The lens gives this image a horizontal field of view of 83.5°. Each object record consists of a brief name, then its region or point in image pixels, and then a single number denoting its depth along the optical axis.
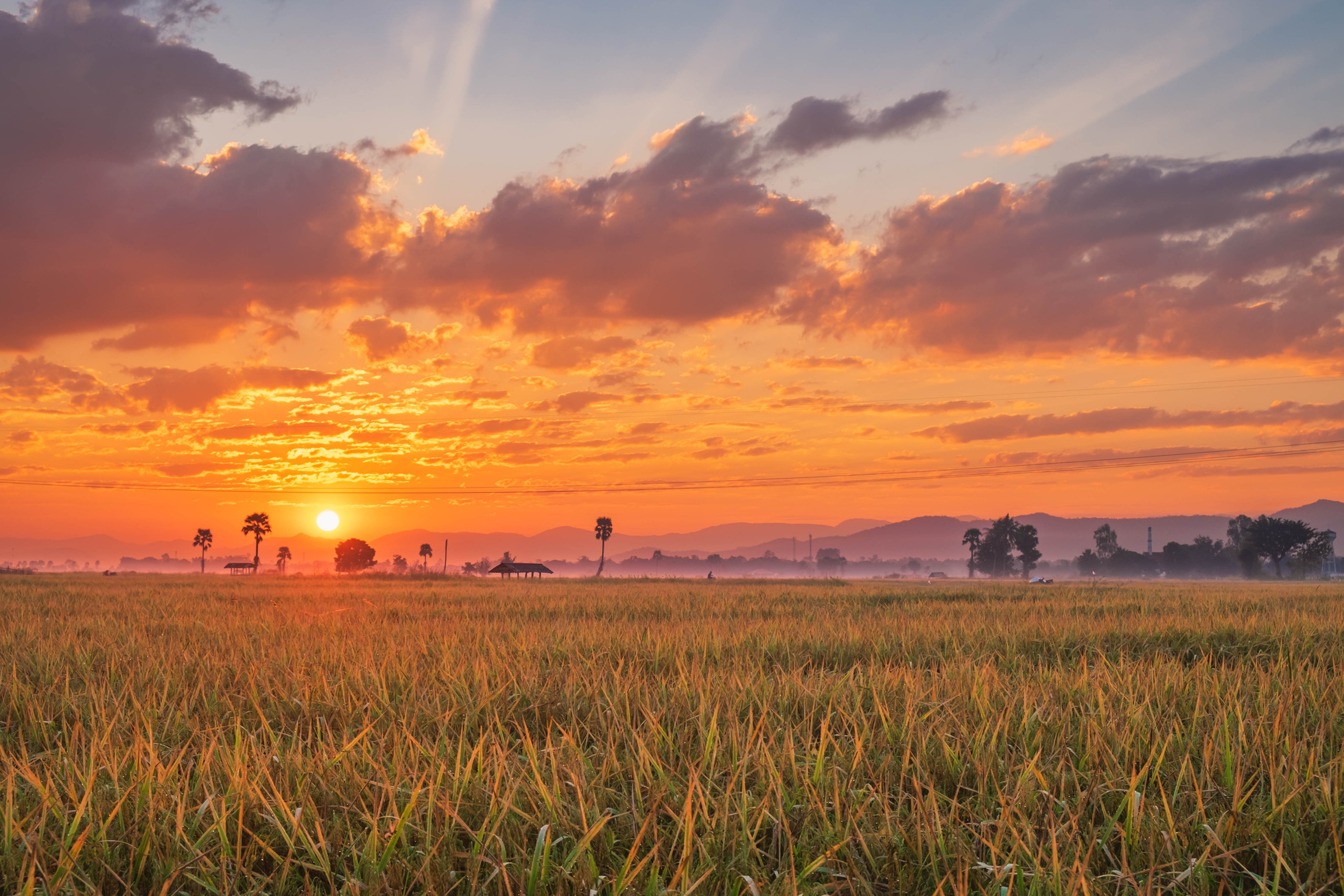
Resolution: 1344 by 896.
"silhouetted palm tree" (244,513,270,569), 121.64
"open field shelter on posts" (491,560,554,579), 111.25
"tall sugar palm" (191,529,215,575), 144.23
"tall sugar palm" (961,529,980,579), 176.25
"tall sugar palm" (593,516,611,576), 132.12
